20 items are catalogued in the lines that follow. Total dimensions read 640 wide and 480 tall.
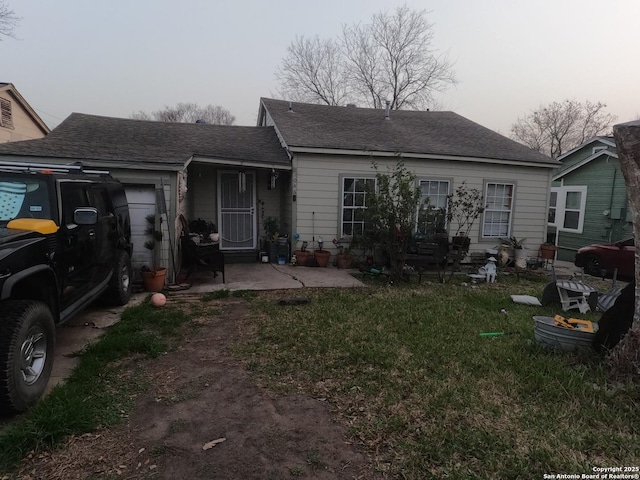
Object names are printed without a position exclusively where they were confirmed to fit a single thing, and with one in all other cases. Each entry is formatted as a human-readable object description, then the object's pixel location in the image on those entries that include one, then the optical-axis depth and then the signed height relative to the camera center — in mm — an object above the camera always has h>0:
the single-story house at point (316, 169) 9039 +824
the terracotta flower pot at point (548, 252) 10500 -1331
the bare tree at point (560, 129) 31391 +6609
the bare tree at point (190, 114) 39344 +9353
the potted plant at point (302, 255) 9186 -1336
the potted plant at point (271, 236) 9523 -936
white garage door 6637 -275
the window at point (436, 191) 9836 +305
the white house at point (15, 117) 15703 +3618
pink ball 5723 -1570
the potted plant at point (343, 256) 9164 -1348
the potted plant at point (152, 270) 6531 -1275
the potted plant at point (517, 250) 10125 -1266
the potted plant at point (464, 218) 9250 -399
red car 9562 -1423
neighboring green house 12008 +106
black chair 7180 -1111
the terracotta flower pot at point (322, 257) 9141 -1373
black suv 2699 -578
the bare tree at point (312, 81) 25036 +8059
